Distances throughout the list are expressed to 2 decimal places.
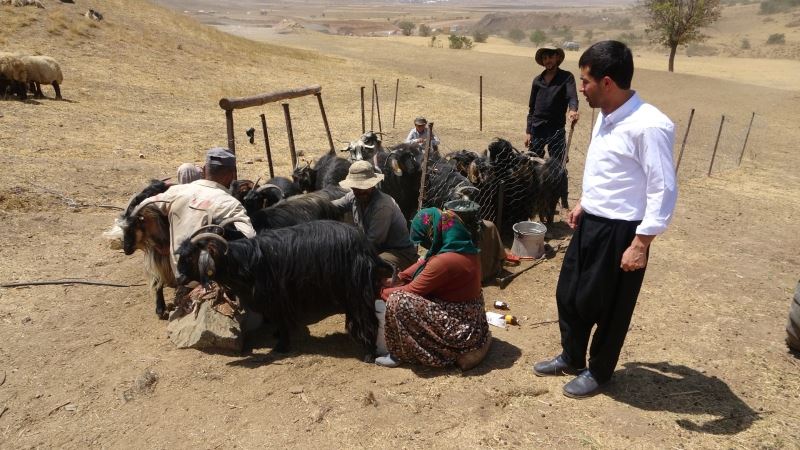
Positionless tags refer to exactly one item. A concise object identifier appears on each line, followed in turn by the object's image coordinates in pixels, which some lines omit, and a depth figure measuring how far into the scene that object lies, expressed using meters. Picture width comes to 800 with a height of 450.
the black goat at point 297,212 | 5.32
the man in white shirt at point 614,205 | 3.04
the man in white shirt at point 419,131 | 9.00
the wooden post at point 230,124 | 6.14
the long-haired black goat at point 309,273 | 4.51
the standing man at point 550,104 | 6.83
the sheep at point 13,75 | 12.37
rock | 4.56
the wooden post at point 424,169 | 6.38
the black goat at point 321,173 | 7.04
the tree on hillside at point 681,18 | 26.77
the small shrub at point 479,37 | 49.51
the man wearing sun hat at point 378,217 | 4.90
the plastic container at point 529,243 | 6.47
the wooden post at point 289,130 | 7.34
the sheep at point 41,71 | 12.64
